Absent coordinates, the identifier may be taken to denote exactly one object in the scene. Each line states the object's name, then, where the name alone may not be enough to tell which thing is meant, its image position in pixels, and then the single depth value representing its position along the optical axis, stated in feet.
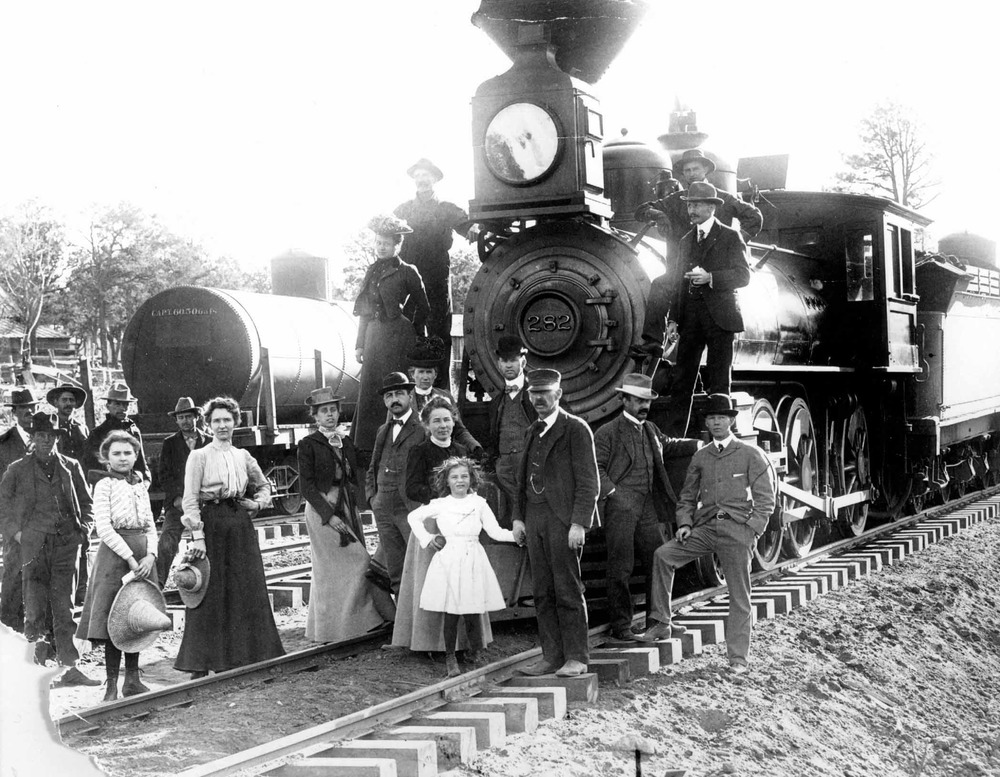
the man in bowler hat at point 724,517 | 23.67
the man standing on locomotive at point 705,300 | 26.86
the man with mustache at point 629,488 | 24.75
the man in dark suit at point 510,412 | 25.98
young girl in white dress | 22.39
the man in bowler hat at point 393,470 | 25.17
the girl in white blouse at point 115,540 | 20.99
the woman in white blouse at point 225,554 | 22.50
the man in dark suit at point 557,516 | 21.21
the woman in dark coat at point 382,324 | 28.07
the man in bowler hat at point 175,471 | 28.86
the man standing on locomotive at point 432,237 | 30.07
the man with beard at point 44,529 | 24.76
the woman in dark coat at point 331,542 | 25.05
